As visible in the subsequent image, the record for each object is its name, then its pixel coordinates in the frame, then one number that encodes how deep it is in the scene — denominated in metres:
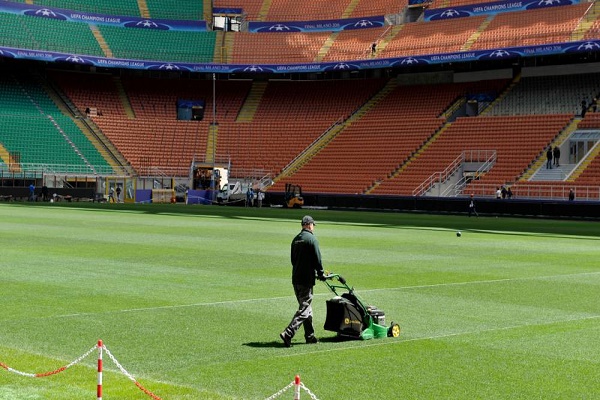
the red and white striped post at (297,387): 8.00
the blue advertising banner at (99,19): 89.12
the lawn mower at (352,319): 14.92
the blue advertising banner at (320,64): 72.69
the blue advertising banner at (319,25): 93.19
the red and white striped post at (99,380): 9.31
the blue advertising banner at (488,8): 81.62
